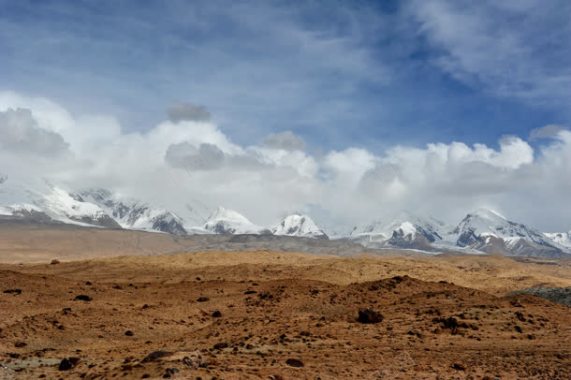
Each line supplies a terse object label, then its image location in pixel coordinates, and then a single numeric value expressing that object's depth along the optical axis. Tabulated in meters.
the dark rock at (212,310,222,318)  32.56
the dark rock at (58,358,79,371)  20.08
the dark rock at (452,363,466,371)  19.06
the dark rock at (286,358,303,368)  18.66
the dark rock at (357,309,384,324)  25.56
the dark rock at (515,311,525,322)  26.00
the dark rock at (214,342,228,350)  21.39
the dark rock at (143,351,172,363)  17.23
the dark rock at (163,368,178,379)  15.38
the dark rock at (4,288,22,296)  34.12
